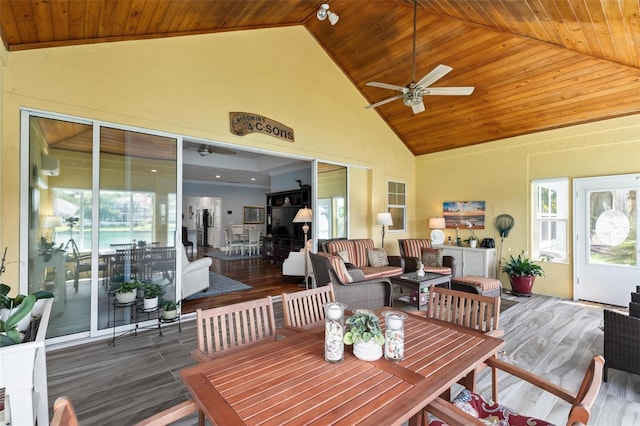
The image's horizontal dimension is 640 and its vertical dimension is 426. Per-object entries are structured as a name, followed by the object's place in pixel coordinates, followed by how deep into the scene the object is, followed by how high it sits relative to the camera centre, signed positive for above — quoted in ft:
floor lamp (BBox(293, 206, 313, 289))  18.80 -0.29
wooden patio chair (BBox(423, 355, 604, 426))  3.09 -2.62
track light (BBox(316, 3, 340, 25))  14.07 +9.87
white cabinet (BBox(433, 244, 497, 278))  18.81 -3.14
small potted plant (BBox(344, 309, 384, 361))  4.52 -1.95
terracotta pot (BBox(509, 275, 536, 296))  17.08 -4.18
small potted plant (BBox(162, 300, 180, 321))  11.81 -4.02
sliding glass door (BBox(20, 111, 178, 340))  10.10 -0.08
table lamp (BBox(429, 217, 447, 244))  21.06 -1.06
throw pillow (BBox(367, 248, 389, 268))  18.11 -2.78
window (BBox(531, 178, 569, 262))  17.34 -0.22
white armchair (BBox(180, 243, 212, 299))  14.96 -3.44
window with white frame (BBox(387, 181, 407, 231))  22.80 +0.88
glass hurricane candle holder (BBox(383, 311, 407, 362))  4.56 -1.99
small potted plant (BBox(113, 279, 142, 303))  10.73 -2.96
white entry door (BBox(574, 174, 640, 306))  14.92 -1.29
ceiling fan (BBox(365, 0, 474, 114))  11.04 +4.90
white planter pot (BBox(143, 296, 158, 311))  11.11 -3.53
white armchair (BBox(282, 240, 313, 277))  19.93 -3.57
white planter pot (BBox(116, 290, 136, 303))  10.71 -3.14
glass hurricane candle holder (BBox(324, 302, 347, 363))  4.50 -1.97
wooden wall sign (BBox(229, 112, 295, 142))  14.43 +4.64
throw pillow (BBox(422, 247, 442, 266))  18.06 -2.72
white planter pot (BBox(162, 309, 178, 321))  11.80 -4.18
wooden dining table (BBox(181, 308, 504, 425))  3.37 -2.34
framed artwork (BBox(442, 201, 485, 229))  20.61 +0.05
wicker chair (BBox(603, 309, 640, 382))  7.72 -3.51
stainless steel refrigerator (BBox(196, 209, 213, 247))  39.60 -1.34
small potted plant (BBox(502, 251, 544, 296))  17.12 -3.62
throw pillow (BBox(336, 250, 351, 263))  16.71 -2.40
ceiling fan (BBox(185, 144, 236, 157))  21.06 +4.89
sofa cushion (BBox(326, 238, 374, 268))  17.20 -2.14
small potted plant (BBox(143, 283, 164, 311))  11.12 -3.28
